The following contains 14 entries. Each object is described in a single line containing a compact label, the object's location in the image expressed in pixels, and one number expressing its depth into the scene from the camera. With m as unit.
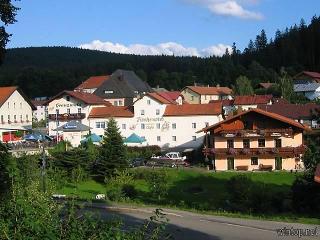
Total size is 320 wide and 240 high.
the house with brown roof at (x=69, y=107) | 66.44
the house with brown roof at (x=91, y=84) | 120.38
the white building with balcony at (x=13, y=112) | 63.94
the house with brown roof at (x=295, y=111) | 64.19
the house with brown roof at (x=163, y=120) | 59.75
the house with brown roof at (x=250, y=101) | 81.38
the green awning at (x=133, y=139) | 58.06
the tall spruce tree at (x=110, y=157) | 43.44
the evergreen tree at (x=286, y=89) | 91.88
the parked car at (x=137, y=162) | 49.25
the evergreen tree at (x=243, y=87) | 106.12
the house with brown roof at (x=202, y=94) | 113.88
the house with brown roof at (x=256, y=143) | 46.47
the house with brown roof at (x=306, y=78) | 118.69
